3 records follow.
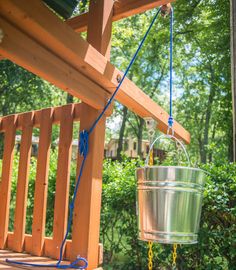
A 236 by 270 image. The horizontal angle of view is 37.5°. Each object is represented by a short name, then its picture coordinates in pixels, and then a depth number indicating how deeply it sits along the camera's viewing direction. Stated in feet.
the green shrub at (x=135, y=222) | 10.44
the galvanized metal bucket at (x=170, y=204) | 5.12
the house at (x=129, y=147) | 120.26
